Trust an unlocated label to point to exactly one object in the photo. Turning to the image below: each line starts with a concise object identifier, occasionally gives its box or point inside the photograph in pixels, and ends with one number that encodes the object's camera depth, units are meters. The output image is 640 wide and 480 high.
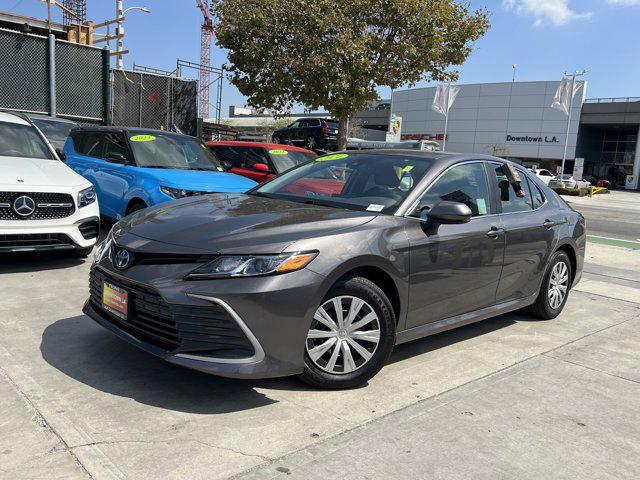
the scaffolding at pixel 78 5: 51.97
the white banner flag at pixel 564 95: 32.59
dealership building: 56.53
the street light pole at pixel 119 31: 25.45
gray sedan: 3.12
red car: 10.38
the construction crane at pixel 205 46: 90.51
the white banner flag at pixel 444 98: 31.42
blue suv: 7.21
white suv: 5.63
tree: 16.66
